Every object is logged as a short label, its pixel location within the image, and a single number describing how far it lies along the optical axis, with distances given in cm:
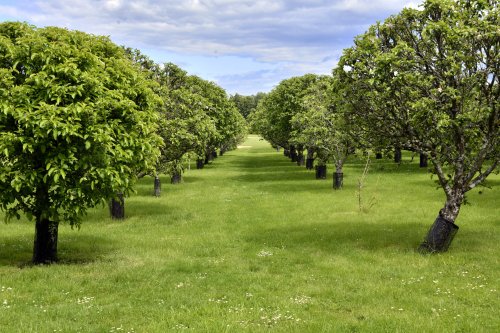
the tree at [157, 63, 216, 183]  3197
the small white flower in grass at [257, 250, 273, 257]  1902
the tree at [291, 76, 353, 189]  4038
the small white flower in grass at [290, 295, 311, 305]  1301
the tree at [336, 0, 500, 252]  1730
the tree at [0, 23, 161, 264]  1485
